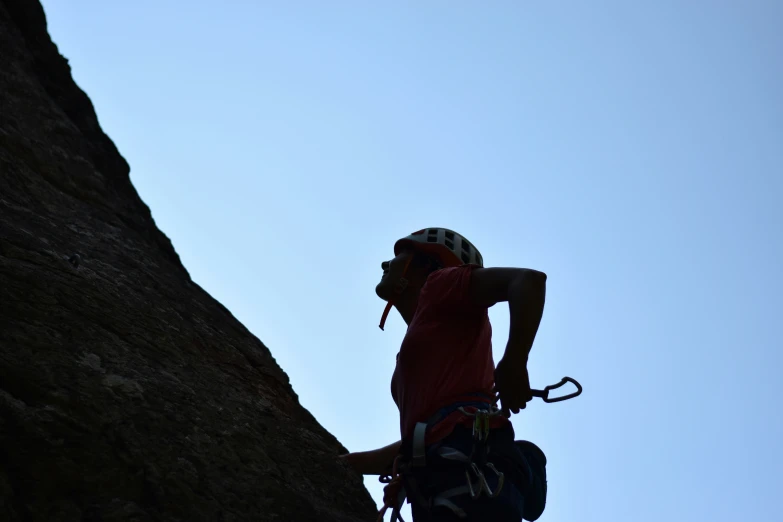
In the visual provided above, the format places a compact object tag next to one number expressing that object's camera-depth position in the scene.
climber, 3.64
